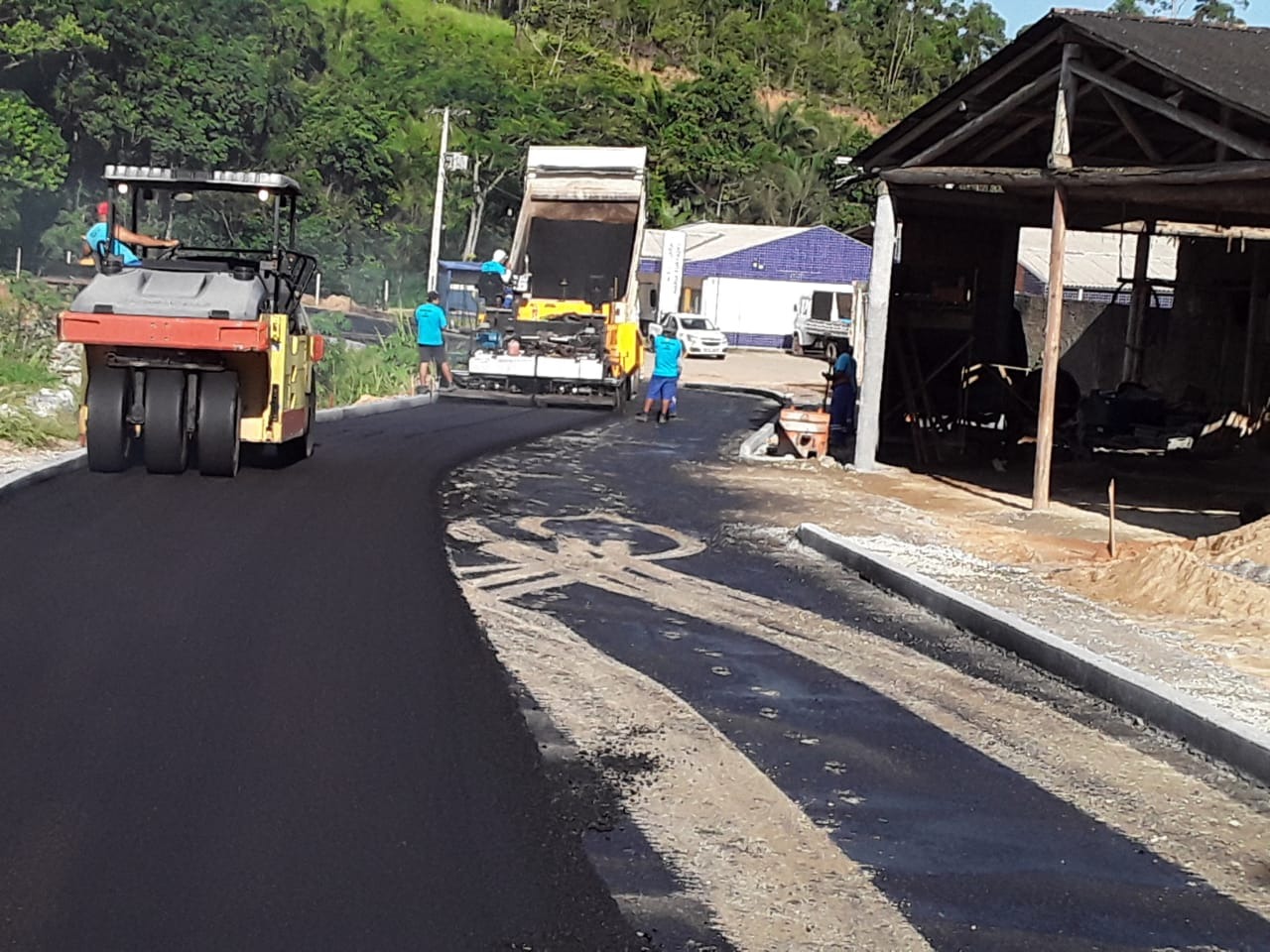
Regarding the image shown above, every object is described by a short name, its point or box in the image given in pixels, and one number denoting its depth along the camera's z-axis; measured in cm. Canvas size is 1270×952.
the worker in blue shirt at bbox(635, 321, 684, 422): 2395
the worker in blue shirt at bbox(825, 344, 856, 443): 2191
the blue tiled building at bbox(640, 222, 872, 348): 5922
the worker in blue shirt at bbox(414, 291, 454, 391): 2581
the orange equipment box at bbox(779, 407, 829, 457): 1978
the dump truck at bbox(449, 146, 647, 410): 2580
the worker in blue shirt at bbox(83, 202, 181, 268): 1455
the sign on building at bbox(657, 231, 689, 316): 4550
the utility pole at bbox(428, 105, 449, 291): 4025
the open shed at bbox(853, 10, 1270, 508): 1488
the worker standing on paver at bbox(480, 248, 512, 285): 2639
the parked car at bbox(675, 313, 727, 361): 5131
